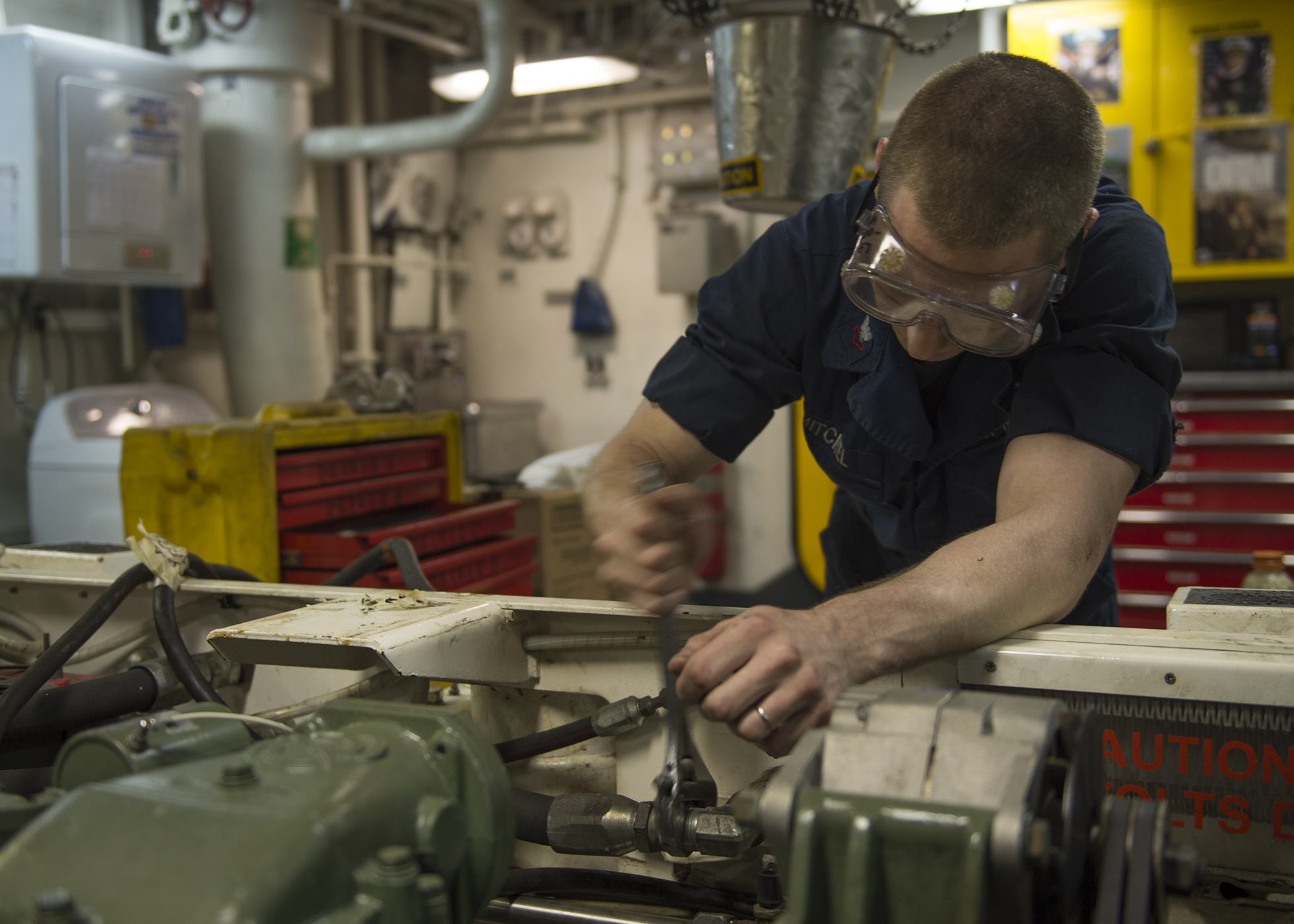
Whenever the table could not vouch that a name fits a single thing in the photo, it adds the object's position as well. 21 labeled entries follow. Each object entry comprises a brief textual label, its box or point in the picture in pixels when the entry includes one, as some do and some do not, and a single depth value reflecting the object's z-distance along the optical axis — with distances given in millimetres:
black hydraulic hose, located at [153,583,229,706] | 1002
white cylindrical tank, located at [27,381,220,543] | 2850
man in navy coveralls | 861
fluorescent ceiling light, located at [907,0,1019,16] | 3381
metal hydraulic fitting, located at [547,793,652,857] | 885
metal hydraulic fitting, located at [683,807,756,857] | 846
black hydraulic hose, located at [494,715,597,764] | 956
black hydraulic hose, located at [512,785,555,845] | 916
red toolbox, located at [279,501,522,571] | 1963
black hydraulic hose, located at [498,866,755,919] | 924
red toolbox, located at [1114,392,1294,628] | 3305
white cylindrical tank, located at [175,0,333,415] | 3559
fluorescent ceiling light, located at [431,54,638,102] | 4086
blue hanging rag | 5117
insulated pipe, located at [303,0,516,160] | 3488
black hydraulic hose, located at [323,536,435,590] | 1252
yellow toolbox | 1907
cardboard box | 3076
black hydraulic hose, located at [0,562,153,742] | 918
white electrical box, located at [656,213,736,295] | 4535
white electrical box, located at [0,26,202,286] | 2881
